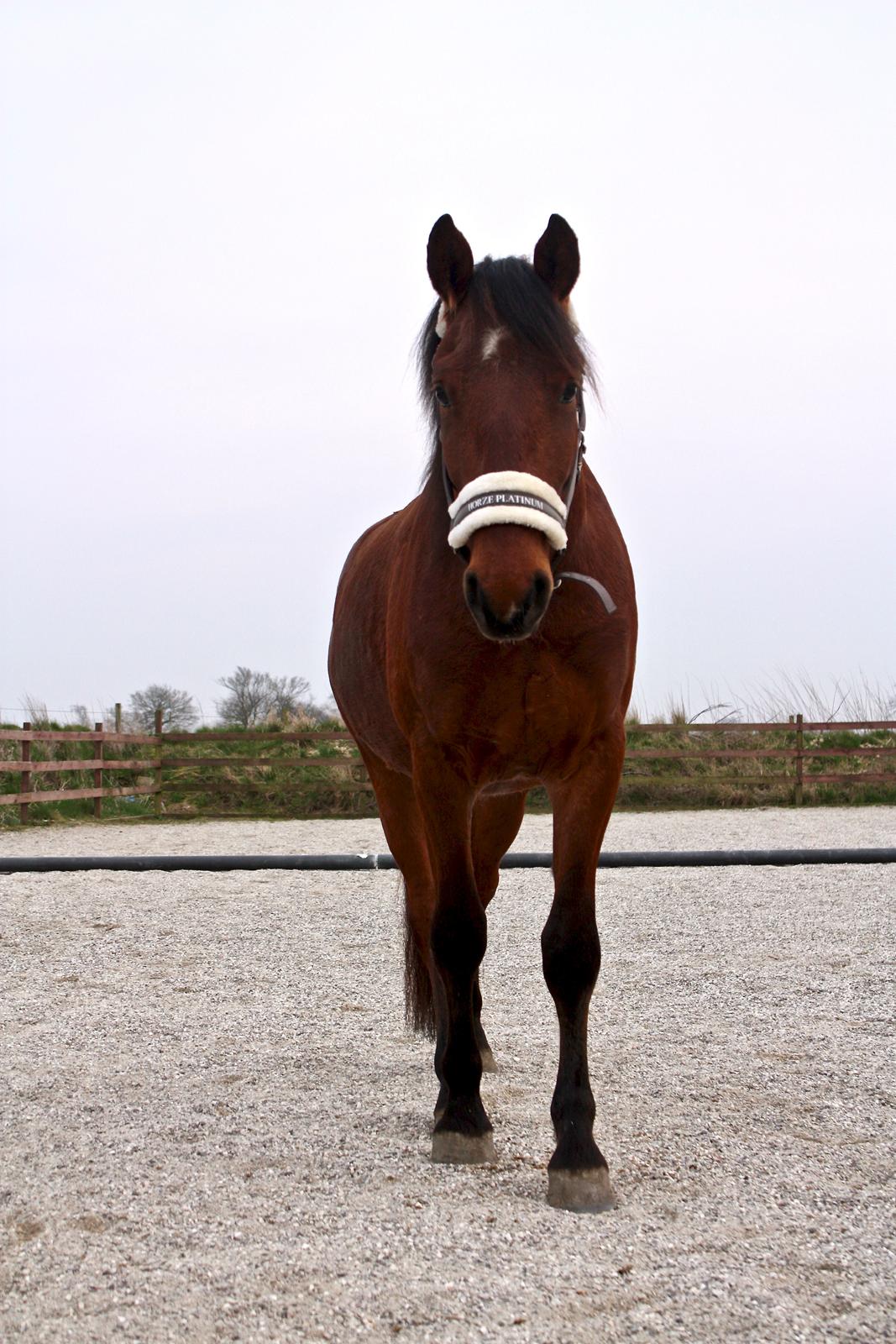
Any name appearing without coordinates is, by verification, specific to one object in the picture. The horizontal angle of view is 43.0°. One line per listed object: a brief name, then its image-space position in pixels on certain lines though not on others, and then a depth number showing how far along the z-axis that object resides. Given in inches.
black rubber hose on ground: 248.8
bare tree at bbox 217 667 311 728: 1021.2
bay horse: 102.7
